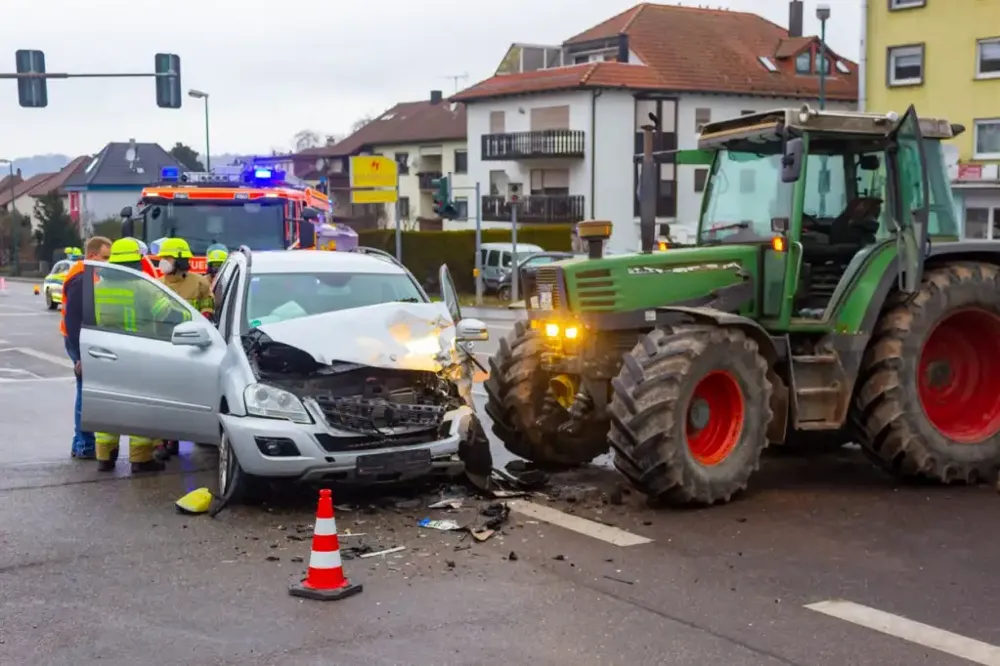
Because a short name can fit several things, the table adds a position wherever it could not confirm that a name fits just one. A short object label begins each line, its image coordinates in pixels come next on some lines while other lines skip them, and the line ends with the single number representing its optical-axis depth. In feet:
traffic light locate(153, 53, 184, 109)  87.61
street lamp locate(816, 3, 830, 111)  105.50
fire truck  58.39
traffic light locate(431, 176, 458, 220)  97.96
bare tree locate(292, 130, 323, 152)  361.71
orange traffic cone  21.22
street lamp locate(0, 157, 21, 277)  254.33
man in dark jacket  35.40
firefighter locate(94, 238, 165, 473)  32.37
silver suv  27.17
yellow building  128.67
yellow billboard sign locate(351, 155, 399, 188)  103.76
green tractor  27.09
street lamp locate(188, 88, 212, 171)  165.24
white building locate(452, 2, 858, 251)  168.45
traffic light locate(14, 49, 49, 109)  84.84
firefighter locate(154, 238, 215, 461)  36.83
